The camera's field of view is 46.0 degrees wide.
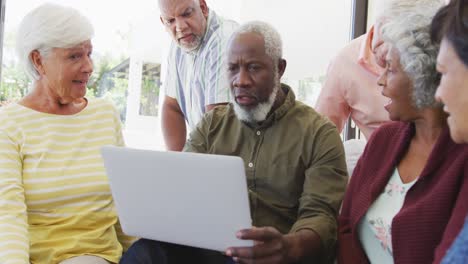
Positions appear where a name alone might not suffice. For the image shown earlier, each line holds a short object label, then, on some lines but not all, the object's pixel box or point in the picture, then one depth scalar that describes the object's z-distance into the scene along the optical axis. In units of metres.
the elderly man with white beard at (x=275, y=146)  1.58
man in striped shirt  2.17
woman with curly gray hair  1.27
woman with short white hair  1.64
